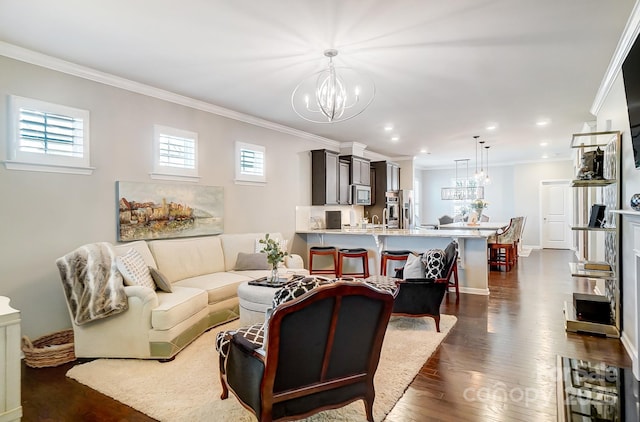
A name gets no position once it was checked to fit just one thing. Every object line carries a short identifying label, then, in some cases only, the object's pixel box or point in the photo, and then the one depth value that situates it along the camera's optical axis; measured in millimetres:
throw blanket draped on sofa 3100
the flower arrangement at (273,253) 3643
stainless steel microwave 7758
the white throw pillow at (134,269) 3309
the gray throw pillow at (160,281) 3625
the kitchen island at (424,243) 5426
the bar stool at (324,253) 6090
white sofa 3141
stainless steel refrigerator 9461
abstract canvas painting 4047
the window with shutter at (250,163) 5508
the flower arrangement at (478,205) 9227
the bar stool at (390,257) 5480
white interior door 10656
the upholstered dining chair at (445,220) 10641
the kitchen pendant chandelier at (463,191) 12055
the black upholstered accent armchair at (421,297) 3793
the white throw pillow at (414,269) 4043
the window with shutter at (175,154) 4402
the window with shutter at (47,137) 3225
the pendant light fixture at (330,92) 3443
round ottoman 3459
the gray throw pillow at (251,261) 4836
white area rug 2330
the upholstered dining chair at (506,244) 7641
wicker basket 3062
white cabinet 2020
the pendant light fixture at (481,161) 8281
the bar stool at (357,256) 5922
